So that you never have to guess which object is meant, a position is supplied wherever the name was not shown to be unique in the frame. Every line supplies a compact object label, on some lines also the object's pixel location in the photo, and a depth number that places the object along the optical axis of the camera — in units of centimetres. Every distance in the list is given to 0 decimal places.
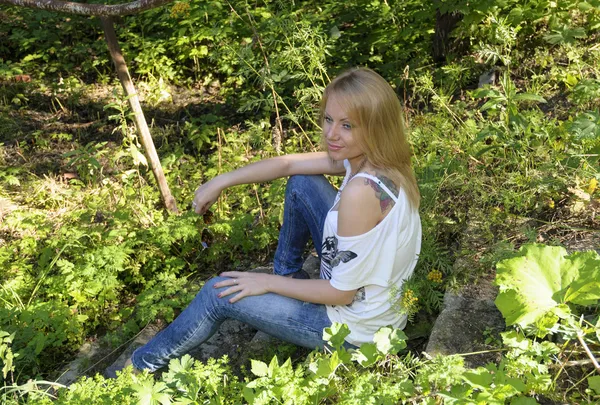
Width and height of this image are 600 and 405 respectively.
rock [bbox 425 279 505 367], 231
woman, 225
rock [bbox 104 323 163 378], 283
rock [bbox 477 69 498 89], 447
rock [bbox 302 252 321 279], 329
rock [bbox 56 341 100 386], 303
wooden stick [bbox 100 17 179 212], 354
